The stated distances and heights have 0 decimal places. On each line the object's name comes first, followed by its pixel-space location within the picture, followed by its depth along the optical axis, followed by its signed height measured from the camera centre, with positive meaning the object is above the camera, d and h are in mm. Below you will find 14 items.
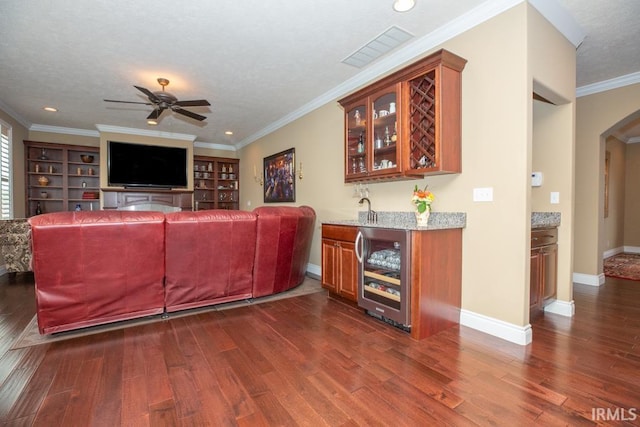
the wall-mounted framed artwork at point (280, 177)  5657 +650
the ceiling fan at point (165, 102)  3876 +1415
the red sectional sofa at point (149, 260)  2434 -482
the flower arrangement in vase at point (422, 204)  2764 +46
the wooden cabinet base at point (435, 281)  2453 -622
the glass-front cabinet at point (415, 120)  2641 +862
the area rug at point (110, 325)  2453 -1075
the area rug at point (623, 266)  4709 -1041
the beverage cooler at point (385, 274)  2512 -604
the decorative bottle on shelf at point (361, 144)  3529 +778
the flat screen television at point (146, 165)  6418 +987
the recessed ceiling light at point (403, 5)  2497 +1736
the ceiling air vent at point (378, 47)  2973 +1745
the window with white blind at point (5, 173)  5020 +622
